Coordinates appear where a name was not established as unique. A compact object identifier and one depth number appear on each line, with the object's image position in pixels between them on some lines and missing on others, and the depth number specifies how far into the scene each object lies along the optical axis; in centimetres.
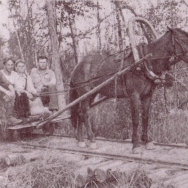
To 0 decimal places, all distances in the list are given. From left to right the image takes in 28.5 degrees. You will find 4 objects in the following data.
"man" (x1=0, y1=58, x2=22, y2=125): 841
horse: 630
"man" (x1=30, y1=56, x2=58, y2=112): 882
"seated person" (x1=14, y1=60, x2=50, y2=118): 842
